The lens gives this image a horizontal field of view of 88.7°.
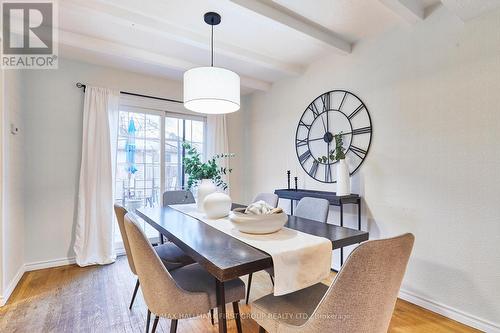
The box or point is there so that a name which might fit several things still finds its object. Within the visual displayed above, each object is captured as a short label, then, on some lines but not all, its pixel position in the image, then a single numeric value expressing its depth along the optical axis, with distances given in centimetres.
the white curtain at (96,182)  291
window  333
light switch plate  230
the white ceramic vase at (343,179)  246
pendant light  184
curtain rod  298
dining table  107
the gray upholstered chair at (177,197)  276
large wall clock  258
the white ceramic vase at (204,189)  213
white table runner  116
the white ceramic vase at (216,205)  191
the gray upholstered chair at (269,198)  255
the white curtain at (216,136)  388
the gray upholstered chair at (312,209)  206
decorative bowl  143
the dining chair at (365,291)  88
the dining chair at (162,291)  117
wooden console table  241
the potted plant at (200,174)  204
